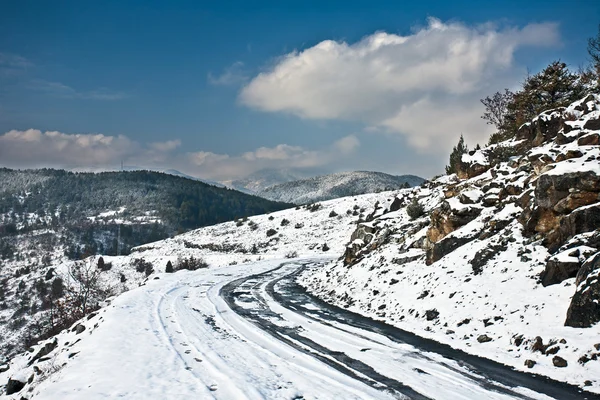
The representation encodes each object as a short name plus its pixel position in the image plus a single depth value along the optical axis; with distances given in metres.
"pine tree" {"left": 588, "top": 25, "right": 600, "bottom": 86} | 21.41
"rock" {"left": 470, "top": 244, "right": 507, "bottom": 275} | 13.43
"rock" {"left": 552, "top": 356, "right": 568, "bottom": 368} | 7.70
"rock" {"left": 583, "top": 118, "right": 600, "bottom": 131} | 14.35
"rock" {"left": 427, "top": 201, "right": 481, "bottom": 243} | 17.47
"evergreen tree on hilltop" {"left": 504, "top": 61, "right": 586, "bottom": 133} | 23.75
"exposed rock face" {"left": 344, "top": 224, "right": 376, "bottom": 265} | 24.17
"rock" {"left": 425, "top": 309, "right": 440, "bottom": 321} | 12.40
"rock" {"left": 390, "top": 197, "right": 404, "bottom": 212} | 29.07
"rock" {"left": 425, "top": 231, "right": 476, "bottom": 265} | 16.12
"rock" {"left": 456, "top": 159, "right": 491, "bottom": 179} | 21.52
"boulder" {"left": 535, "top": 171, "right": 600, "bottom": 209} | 11.64
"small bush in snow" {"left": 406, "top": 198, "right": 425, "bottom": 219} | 23.56
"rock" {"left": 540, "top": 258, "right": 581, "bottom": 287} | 10.12
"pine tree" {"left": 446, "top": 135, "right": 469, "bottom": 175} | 35.88
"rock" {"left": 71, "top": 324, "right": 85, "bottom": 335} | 13.67
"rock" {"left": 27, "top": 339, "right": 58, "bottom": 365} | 13.03
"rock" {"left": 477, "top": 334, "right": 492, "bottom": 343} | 9.80
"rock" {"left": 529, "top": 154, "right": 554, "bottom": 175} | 14.66
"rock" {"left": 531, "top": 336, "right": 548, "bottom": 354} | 8.47
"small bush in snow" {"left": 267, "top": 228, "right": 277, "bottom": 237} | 76.56
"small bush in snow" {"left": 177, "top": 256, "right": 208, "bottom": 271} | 40.08
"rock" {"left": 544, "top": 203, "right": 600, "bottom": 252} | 11.02
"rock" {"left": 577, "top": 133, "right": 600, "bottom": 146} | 13.68
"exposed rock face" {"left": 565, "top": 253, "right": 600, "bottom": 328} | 8.41
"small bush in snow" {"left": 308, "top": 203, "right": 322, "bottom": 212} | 93.29
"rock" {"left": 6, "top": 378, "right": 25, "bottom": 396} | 10.38
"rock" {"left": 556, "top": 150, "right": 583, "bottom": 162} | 13.54
